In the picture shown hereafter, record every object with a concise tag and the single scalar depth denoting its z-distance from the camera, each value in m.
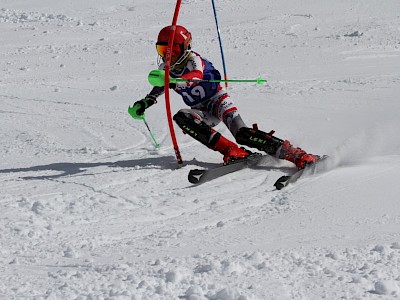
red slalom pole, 12.72
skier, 13.43
